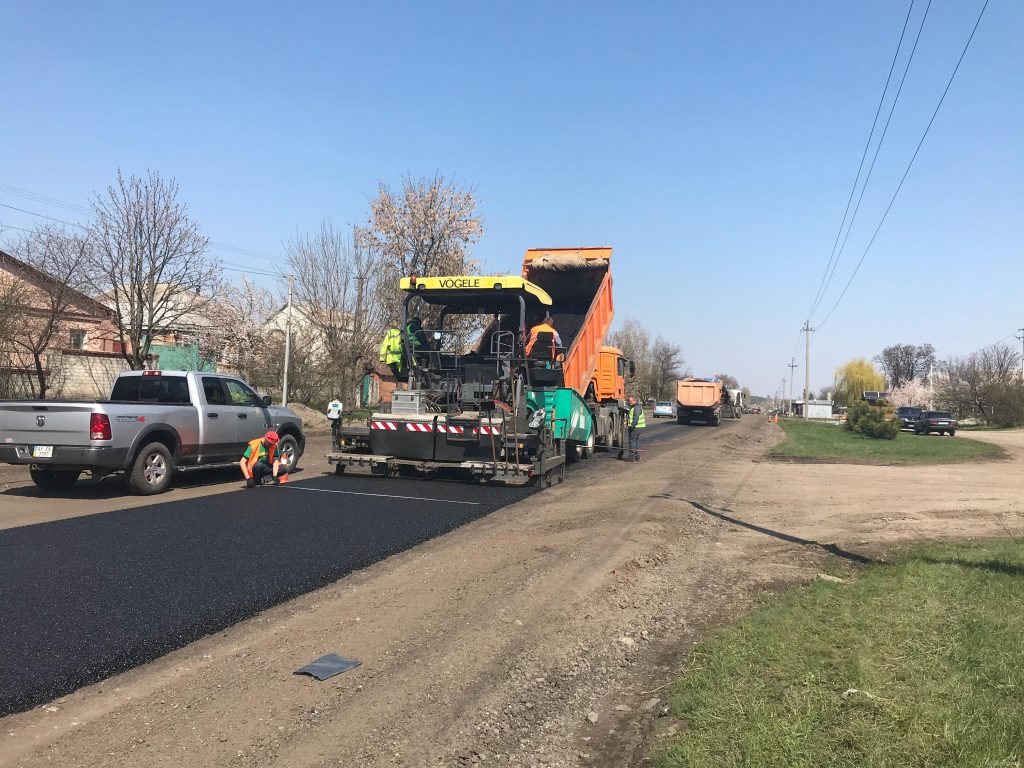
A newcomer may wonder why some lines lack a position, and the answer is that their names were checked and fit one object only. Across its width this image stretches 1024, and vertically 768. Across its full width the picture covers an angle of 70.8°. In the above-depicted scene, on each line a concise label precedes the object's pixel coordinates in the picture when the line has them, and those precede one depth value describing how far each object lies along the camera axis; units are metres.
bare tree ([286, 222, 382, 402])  30.48
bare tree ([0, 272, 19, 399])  19.43
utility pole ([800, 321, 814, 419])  75.46
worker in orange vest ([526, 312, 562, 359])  13.23
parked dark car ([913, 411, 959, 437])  39.69
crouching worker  11.53
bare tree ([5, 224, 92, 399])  22.09
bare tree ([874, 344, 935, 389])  120.19
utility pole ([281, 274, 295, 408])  28.66
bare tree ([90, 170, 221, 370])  23.36
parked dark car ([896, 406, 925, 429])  43.21
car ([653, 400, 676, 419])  63.34
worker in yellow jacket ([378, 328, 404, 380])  12.57
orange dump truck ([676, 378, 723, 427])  45.09
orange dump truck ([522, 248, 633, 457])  15.91
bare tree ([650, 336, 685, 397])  91.88
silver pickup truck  9.78
